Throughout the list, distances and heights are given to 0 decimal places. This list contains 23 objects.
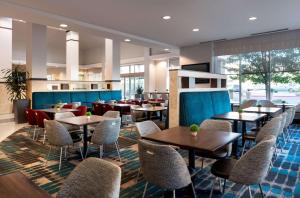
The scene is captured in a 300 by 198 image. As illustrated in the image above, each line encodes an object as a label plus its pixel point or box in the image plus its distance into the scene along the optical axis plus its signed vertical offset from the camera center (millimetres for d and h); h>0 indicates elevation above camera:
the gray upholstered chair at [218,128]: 2949 -521
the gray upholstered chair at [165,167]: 1960 -661
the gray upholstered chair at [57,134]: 3488 -642
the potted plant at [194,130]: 2770 -452
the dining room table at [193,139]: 2293 -520
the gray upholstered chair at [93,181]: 1239 -520
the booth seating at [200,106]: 4445 -272
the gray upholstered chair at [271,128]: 3312 -526
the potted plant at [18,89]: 7914 +188
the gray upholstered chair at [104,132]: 3582 -631
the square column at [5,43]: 8938 +2103
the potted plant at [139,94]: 12436 +1
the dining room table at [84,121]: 3711 -474
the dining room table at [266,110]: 5120 -397
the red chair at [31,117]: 5379 -570
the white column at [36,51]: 8148 +1604
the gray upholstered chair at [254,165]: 1992 -658
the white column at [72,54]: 11180 +2056
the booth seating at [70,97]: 7970 -114
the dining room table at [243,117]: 4125 -457
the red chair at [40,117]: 5021 -529
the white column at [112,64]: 10453 +1463
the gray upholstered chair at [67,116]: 4523 -458
